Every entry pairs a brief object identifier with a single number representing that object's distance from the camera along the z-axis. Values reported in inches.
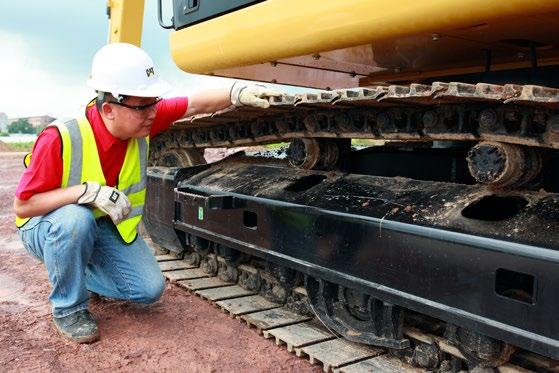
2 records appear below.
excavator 86.3
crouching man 120.4
